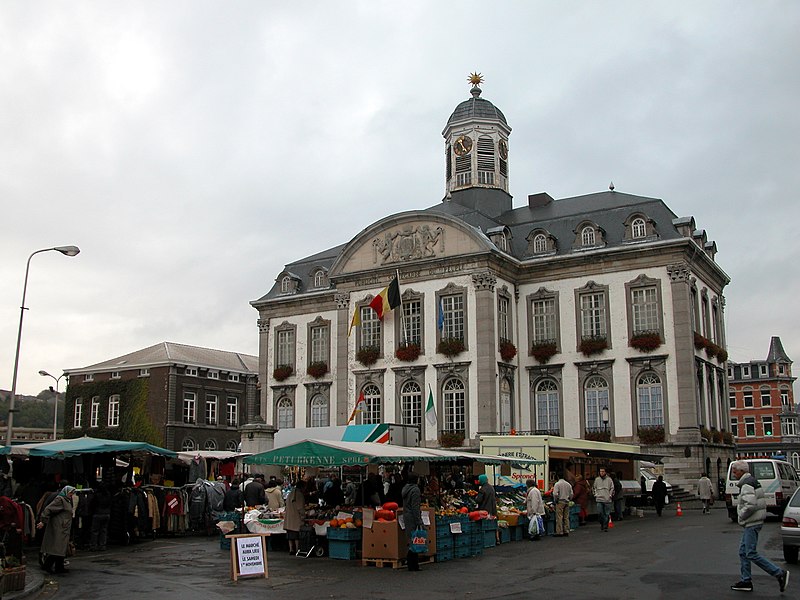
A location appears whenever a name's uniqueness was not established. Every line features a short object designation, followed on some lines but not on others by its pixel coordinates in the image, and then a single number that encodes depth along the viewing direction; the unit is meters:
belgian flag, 40.34
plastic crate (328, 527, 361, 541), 18.14
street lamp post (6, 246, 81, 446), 27.06
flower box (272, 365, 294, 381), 46.16
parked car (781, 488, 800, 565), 15.20
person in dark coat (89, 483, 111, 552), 20.84
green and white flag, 38.66
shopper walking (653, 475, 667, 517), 29.95
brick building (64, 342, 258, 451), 58.16
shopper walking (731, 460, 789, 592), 12.59
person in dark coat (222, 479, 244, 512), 23.25
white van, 25.30
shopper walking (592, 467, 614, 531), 24.89
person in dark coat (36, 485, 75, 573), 16.41
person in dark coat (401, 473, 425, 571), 16.62
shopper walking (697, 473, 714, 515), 30.21
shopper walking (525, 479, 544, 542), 22.56
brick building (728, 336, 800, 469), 84.06
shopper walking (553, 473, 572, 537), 23.55
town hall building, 37.28
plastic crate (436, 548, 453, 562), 18.06
